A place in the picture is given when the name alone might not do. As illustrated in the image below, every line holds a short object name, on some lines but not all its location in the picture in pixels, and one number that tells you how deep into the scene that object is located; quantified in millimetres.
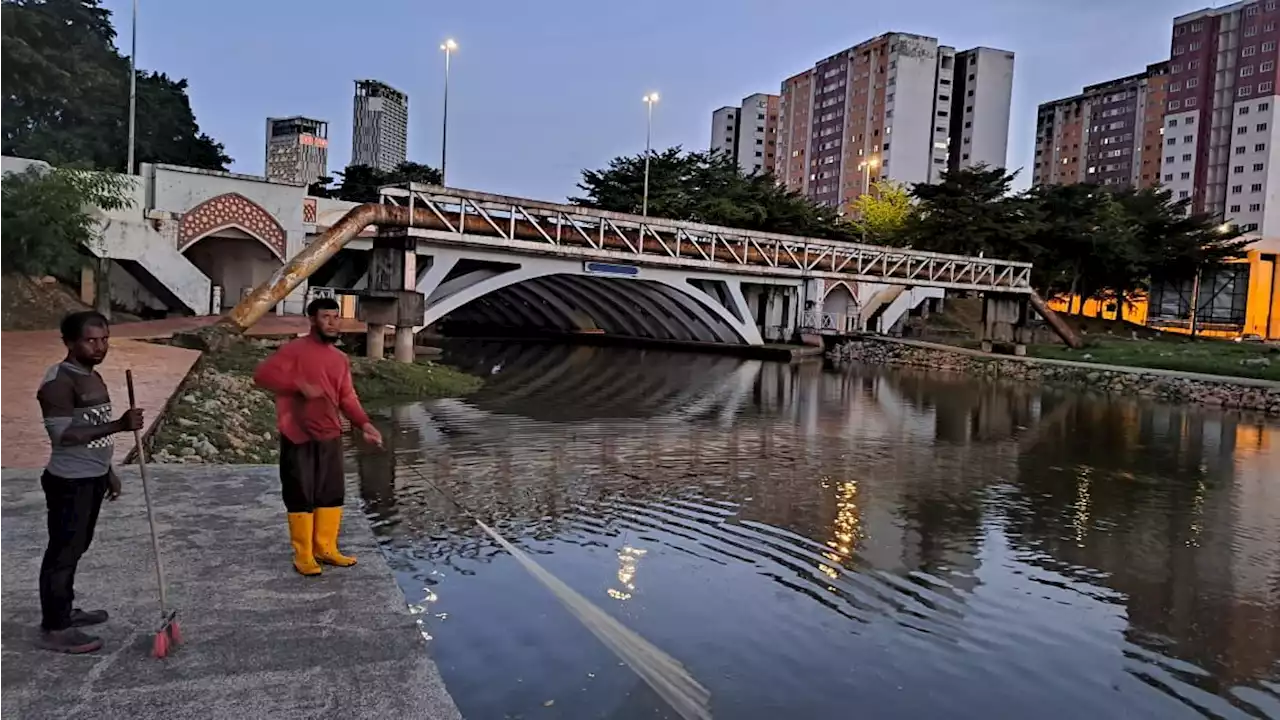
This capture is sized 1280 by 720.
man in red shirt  5656
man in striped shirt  4285
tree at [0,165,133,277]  20078
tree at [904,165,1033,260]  47594
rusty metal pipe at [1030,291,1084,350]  40875
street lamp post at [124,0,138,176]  26277
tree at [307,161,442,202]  52188
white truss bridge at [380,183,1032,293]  25745
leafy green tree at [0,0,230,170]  35438
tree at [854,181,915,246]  60125
